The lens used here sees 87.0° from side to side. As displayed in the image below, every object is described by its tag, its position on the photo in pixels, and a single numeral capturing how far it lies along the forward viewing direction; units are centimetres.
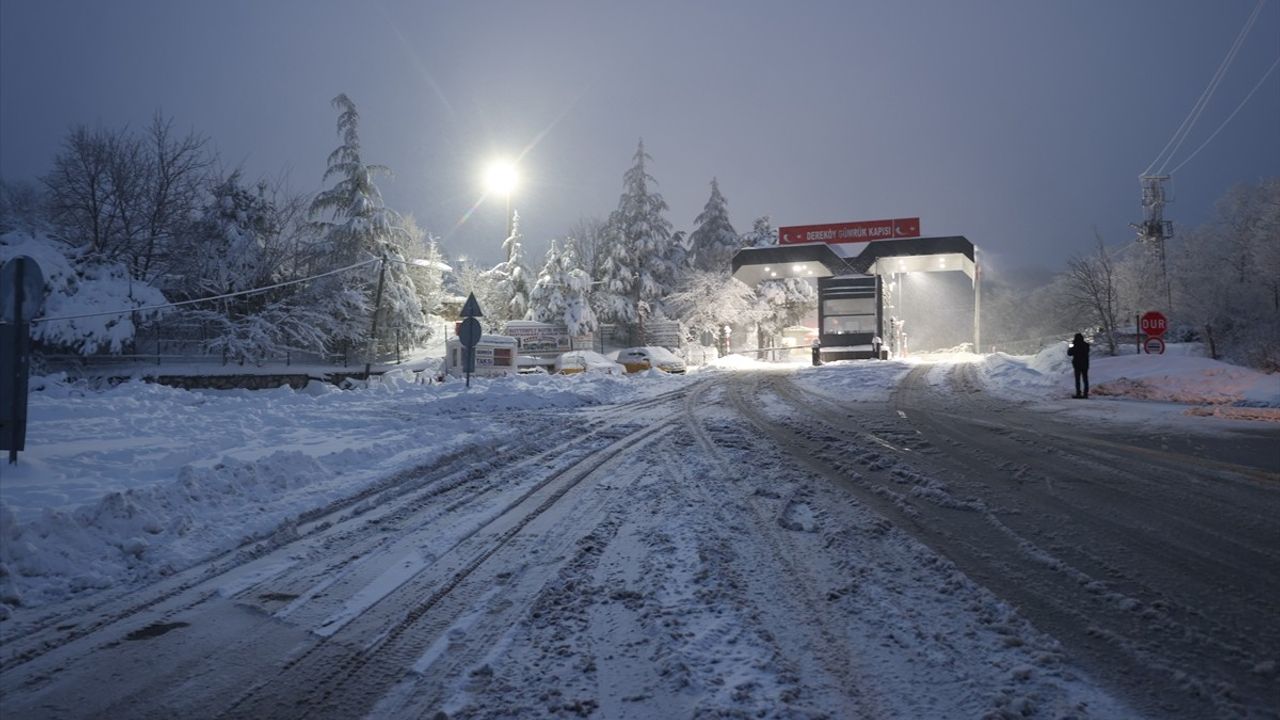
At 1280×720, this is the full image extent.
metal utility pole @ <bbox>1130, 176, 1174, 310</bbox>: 5241
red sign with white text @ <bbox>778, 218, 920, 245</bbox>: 3431
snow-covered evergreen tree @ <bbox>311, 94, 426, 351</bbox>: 3506
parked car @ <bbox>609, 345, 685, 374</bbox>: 3075
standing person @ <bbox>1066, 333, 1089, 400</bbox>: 1516
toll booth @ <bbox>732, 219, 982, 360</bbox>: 3284
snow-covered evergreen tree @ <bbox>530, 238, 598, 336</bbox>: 4703
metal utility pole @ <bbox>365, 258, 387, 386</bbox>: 3659
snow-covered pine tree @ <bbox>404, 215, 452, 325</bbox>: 4922
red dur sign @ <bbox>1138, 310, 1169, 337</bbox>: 2002
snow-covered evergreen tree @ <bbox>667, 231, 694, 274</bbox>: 5419
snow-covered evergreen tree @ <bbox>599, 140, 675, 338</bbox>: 5147
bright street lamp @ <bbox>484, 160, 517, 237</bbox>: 3772
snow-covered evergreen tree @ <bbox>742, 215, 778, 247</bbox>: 5612
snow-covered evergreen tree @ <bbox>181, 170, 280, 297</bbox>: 3206
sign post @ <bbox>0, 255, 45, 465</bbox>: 662
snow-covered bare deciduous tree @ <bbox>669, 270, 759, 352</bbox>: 5184
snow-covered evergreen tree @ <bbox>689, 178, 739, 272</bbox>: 5491
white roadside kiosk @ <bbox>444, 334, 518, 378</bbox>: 2903
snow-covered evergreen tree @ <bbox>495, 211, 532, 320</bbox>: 4891
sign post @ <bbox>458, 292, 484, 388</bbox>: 1614
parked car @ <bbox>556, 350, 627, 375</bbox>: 2936
